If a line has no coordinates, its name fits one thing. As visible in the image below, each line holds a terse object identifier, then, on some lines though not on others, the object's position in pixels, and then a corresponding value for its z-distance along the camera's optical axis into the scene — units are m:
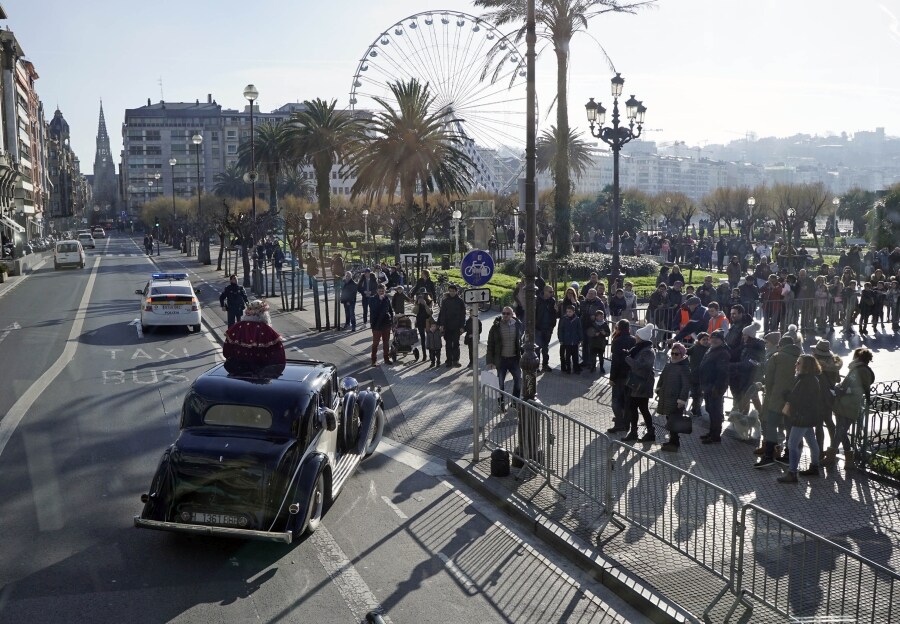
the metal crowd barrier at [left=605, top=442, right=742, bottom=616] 7.48
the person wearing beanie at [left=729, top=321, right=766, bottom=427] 12.73
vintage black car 8.45
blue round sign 12.21
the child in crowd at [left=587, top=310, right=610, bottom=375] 17.53
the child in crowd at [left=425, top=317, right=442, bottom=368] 19.00
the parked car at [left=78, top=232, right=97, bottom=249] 83.47
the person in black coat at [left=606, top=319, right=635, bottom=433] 12.88
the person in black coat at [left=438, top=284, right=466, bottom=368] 18.39
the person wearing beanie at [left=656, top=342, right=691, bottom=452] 11.77
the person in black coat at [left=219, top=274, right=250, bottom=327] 23.00
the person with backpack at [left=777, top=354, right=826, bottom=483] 10.51
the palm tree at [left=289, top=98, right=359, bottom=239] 53.44
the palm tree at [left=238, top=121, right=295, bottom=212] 57.36
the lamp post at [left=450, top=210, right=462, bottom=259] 41.91
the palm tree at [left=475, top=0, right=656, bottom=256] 32.44
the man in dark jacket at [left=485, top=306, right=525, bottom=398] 14.59
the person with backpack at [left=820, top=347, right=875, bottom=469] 10.95
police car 23.67
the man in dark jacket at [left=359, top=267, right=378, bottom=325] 23.58
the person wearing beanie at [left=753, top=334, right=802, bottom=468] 11.15
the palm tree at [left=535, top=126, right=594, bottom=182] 62.31
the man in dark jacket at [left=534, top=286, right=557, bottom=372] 17.86
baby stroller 19.64
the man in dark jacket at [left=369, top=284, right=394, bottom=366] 18.89
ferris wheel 37.72
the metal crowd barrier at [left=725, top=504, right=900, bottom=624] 6.25
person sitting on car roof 10.26
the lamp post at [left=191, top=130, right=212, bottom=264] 55.75
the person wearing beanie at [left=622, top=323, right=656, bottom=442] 12.18
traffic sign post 11.83
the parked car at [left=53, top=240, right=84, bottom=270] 50.78
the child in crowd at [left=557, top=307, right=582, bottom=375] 17.31
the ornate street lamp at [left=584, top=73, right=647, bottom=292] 24.54
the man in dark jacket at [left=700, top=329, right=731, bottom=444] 12.38
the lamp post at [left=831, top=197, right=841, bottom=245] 70.80
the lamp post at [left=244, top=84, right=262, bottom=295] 35.06
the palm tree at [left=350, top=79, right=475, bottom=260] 44.66
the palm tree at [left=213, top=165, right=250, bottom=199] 110.62
